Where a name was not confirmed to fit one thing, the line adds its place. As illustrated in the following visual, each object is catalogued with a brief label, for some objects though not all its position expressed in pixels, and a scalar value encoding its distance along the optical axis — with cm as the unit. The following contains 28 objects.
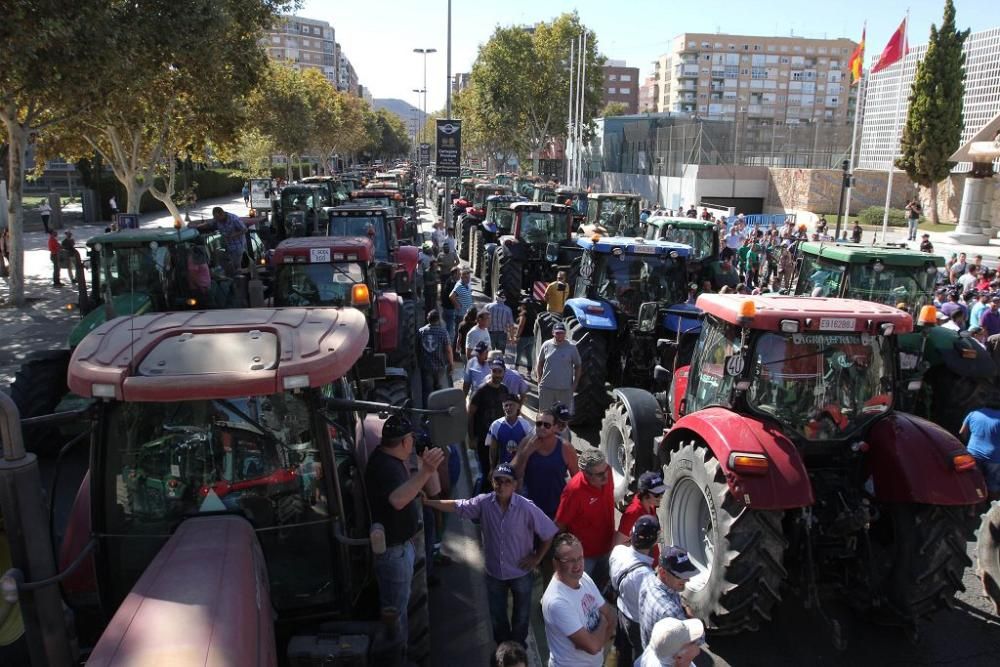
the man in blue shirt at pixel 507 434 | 597
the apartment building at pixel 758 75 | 11388
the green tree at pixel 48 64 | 1265
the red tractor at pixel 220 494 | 282
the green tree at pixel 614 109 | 9612
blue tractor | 903
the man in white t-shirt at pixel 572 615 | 383
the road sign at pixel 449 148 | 2167
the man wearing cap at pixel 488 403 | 677
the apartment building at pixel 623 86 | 12450
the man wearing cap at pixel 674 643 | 340
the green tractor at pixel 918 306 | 841
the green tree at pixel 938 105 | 3172
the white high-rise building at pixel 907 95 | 3519
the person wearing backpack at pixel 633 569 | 415
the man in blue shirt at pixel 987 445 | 659
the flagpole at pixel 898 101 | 2322
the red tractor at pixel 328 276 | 916
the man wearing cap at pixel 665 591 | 386
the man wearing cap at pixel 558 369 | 818
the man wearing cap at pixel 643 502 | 474
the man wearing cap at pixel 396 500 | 405
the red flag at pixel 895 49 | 2323
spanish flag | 2498
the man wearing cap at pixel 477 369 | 759
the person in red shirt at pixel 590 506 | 483
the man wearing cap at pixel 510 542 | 457
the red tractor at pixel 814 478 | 471
